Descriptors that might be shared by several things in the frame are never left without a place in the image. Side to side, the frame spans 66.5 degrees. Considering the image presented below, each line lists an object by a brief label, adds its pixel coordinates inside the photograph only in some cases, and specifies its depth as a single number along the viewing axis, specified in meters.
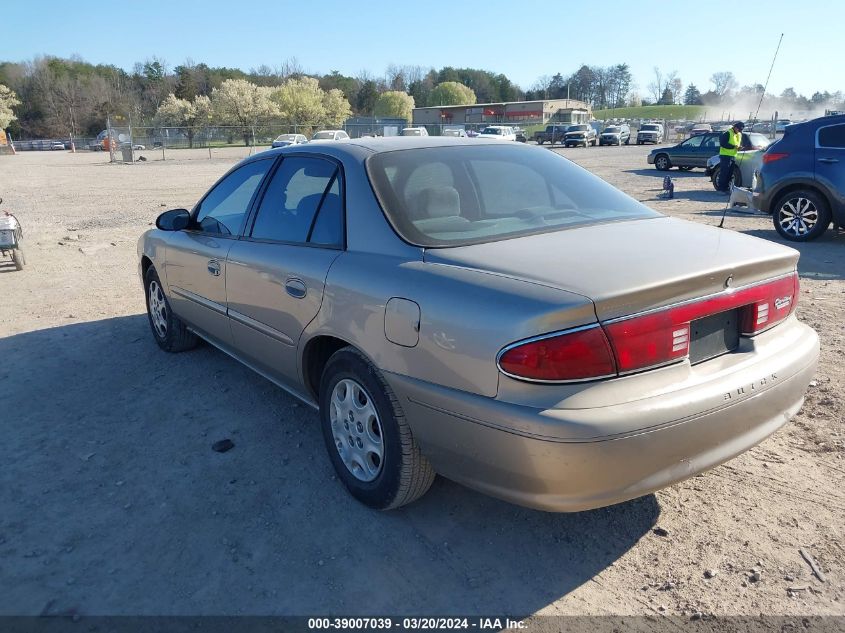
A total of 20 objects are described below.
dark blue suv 9.00
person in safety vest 14.62
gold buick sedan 2.23
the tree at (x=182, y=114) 84.69
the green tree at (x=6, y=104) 76.44
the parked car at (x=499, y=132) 46.34
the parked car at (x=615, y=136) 50.03
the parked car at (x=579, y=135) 50.25
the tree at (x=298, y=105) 82.06
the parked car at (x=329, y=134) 39.43
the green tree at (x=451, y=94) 127.12
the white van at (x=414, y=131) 37.82
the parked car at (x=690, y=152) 22.89
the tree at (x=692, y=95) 160.12
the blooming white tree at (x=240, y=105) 79.06
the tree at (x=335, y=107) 85.75
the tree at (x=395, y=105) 104.12
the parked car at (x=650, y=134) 50.59
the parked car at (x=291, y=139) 36.07
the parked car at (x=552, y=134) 55.16
